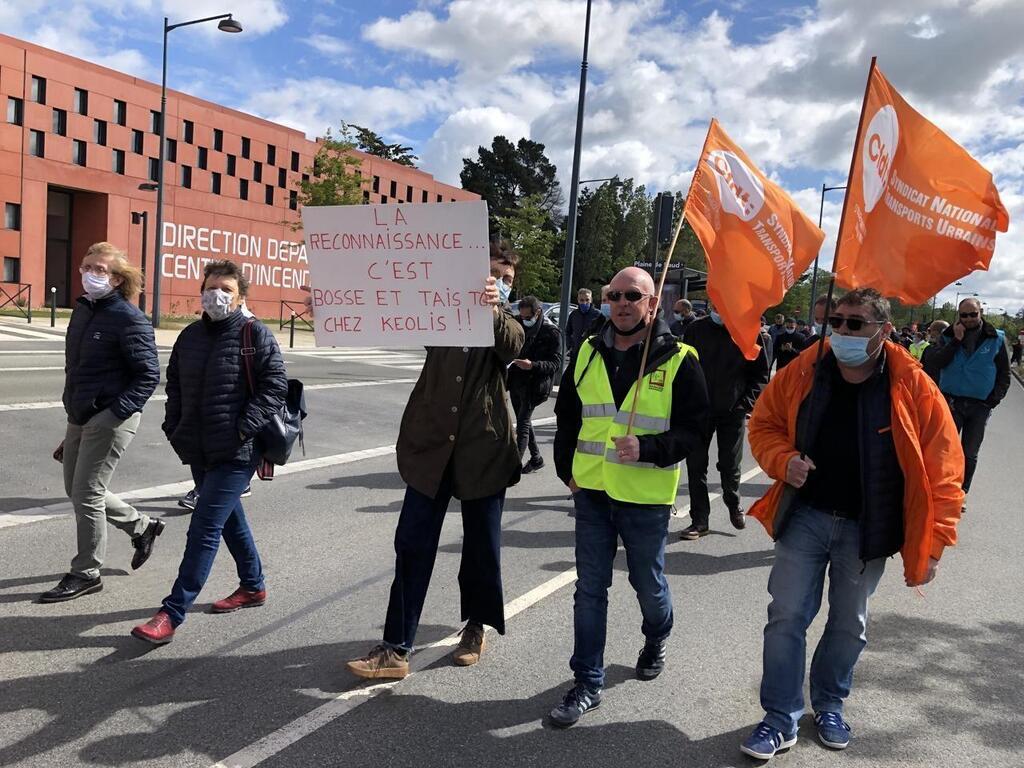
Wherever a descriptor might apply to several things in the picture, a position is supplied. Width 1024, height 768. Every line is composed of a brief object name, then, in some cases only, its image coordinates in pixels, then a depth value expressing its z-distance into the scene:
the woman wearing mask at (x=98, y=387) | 4.34
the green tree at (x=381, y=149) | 76.56
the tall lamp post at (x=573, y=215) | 17.43
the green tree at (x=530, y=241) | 55.19
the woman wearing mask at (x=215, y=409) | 3.91
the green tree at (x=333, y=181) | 39.16
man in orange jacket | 3.02
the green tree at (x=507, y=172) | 79.44
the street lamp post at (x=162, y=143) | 25.42
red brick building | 37.53
